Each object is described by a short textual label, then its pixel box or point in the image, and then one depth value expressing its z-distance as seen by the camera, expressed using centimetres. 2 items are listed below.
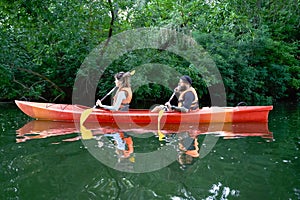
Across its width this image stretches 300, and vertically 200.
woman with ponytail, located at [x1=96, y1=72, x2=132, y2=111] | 716
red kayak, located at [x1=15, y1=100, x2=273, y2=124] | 701
